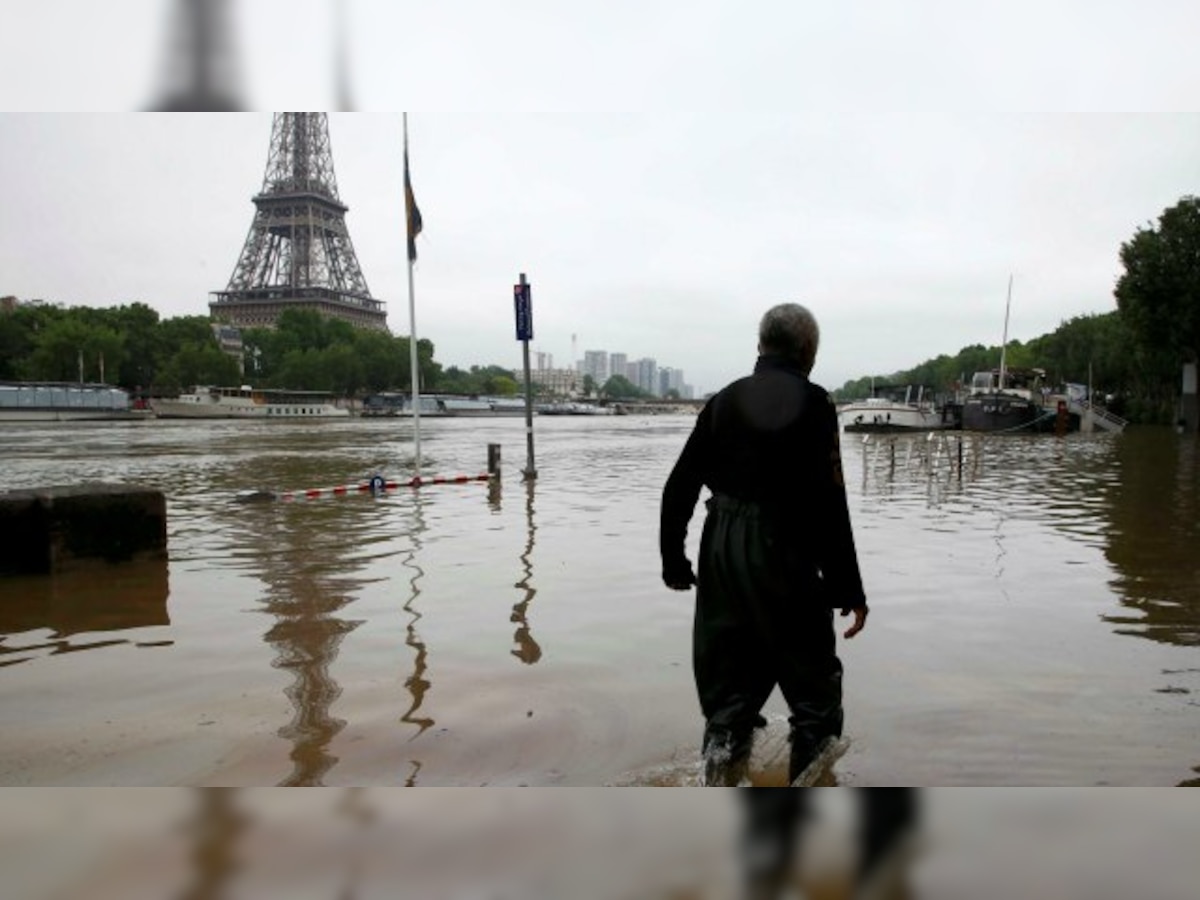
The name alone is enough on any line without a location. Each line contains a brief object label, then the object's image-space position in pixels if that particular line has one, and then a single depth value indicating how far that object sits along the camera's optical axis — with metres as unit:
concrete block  7.41
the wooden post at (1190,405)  44.12
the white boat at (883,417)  48.44
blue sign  15.41
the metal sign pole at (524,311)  15.40
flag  16.77
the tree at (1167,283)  40.06
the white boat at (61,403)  62.38
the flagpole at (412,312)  16.75
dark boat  44.53
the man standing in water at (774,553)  3.10
